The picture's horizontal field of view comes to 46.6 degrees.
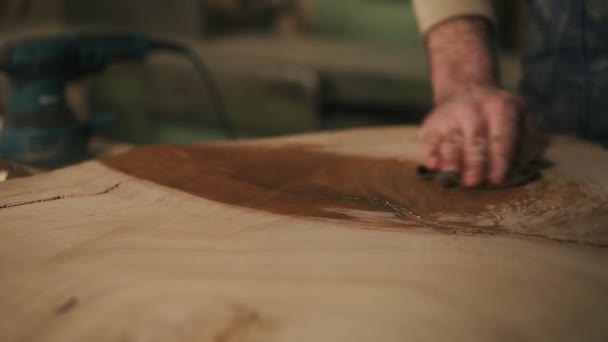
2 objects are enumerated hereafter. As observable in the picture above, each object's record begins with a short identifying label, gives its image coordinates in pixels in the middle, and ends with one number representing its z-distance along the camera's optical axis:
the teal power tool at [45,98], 1.37
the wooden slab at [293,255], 0.50
